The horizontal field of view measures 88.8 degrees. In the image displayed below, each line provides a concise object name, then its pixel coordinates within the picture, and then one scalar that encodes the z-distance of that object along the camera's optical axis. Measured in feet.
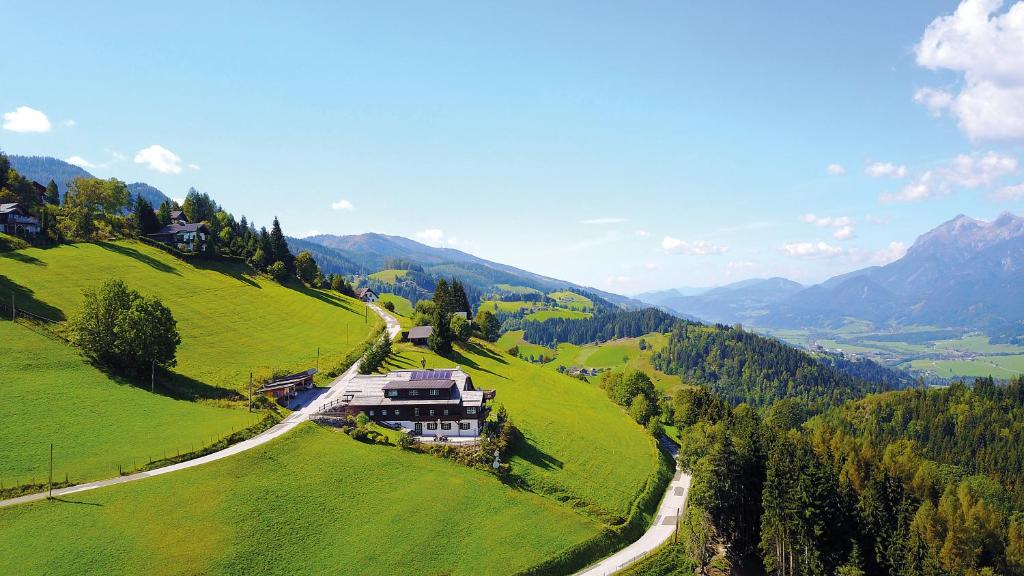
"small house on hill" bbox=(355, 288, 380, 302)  611.88
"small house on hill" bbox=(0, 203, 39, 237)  352.90
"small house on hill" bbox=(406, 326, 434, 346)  362.94
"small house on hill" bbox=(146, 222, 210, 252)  446.60
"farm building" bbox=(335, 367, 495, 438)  241.96
